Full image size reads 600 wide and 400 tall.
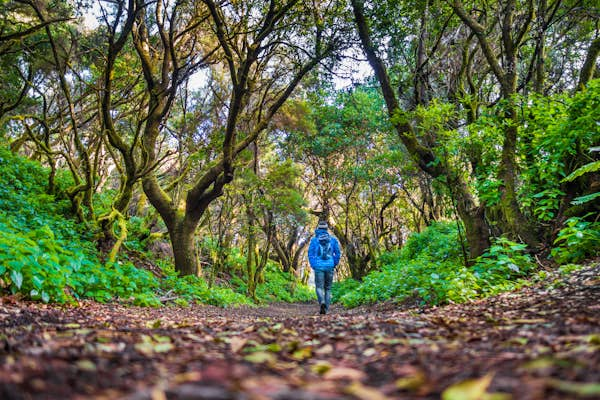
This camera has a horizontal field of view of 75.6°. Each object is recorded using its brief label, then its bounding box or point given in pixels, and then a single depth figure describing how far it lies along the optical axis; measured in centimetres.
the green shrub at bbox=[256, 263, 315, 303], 1785
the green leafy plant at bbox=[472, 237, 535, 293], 583
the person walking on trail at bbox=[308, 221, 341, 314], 793
